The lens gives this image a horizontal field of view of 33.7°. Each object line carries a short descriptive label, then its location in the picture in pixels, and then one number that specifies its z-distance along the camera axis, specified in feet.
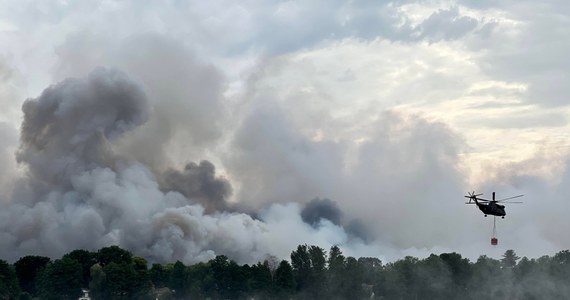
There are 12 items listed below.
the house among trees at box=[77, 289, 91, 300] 636.98
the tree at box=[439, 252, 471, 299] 649.61
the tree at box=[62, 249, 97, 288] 634.84
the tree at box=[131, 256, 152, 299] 610.61
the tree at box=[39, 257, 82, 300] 620.08
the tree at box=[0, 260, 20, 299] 588.91
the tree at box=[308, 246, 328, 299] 641.36
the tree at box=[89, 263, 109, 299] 609.42
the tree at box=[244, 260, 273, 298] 623.36
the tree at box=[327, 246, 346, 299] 628.28
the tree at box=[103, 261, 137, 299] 608.60
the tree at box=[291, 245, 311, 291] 649.61
